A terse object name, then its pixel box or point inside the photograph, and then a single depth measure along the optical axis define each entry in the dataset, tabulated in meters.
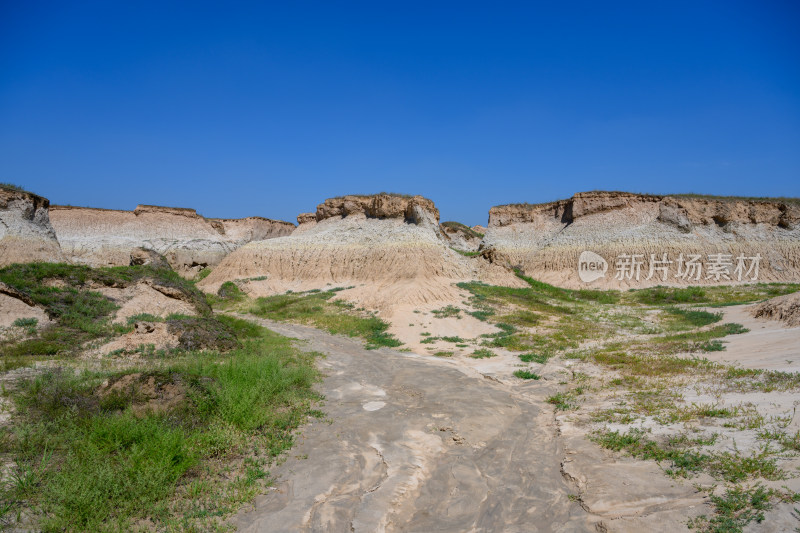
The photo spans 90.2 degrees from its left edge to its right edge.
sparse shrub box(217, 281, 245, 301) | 28.42
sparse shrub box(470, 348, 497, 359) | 12.39
